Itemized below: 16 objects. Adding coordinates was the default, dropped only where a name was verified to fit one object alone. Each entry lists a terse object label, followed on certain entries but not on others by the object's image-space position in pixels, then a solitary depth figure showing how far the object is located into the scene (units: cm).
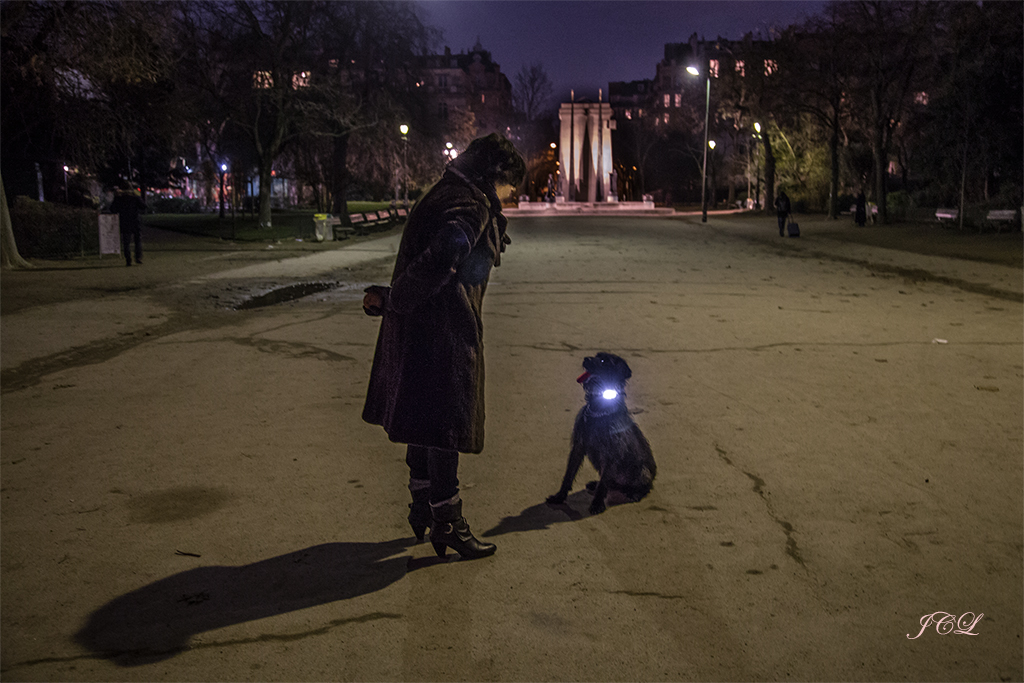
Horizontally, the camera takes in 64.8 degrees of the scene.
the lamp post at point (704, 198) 3927
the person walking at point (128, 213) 1766
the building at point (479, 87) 10156
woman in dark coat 337
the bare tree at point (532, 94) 8994
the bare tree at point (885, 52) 3303
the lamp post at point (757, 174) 5134
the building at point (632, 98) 11381
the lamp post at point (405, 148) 3234
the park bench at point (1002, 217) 2567
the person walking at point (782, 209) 2914
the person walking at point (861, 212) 3294
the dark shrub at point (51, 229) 1875
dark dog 412
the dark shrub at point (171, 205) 6212
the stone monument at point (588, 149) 6106
